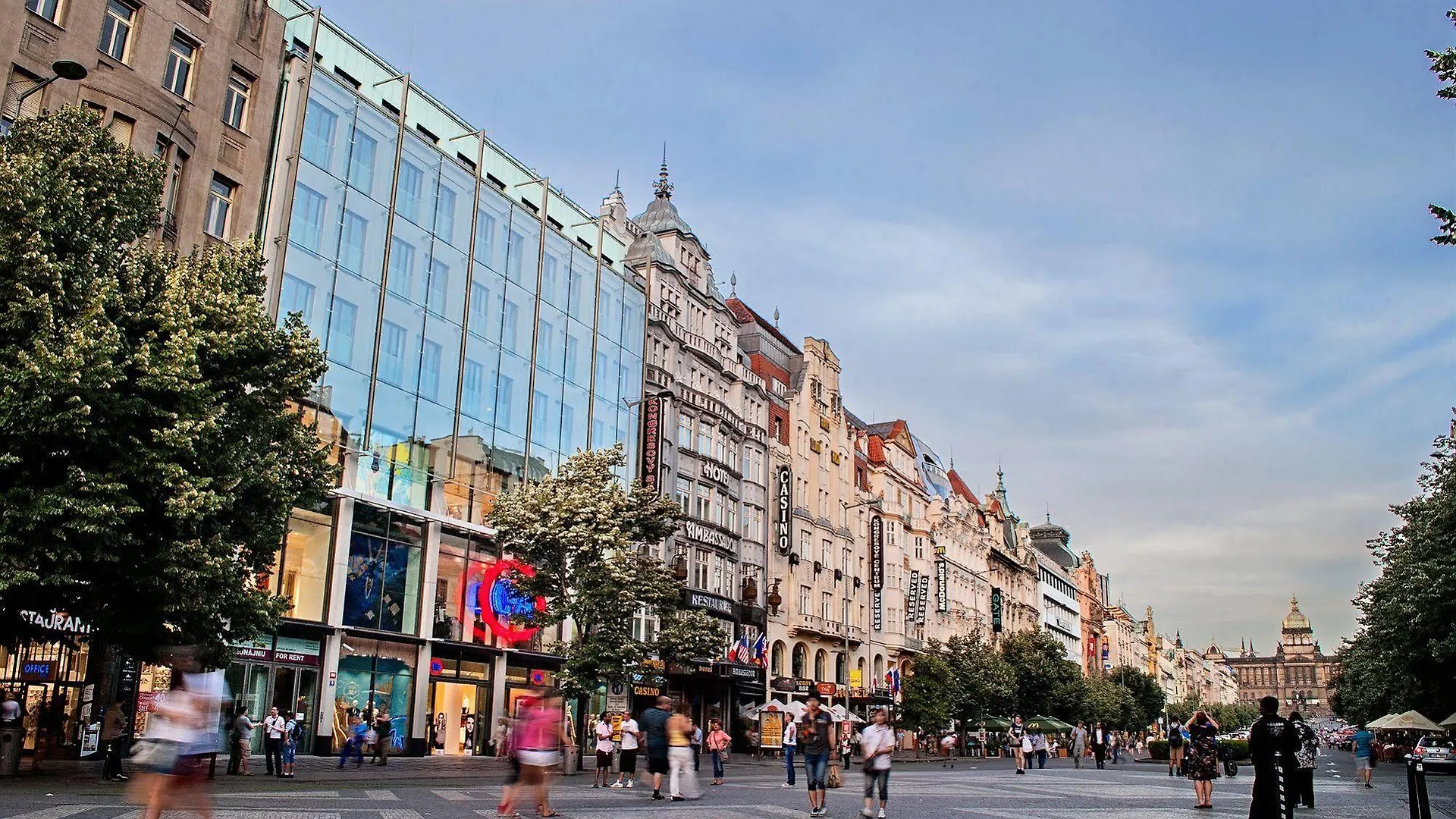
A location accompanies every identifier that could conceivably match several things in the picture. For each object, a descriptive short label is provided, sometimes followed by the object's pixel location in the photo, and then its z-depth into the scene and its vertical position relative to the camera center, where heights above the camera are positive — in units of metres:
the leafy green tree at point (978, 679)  73.31 +1.42
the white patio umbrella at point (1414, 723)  48.00 -0.30
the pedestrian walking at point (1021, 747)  42.34 -1.61
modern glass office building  37.59 +10.96
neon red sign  44.34 +3.05
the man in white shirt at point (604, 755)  27.42 -1.48
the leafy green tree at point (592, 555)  35.44 +4.06
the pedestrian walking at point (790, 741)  30.05 -1.21
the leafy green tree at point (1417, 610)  38.38 +3.79
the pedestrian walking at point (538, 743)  15.94 -0.73
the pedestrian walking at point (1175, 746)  41.09 -1.35
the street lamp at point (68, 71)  22.62 +11.42
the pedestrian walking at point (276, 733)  26.30 -1.16
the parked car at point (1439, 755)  43.88 -1.46
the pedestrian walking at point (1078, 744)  56.29 -1.84
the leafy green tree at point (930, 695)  70.31 +0.35
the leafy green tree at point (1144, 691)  132.25 +1.86
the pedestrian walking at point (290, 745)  26.75 -1.47
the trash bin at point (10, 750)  22.03 -1.45
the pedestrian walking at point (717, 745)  30.30 -1.37
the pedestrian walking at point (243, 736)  26.77 -1.29
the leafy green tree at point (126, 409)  19.34 +4.55
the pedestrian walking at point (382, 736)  33.00 -1.47
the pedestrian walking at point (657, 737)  21.61 -0.82
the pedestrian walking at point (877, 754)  17.94 -0.83
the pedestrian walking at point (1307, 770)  18.89 -0.96
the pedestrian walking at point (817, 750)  18.79 -0.84
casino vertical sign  65.75 +10.27
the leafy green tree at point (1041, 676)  86.06 +2.00
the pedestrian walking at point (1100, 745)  51.72 -1.74
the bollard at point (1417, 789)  11.33 -0.71
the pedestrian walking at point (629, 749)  27.02 -1.31
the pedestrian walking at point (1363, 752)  33.81 -1.09
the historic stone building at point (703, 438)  56.84 +12.76
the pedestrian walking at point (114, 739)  22.30 -1.21
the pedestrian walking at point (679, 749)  21.12 -1.01
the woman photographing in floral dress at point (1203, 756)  21.14 -0.84
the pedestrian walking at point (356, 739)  31.33 -1.53
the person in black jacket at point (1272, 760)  14.26 -0.60
